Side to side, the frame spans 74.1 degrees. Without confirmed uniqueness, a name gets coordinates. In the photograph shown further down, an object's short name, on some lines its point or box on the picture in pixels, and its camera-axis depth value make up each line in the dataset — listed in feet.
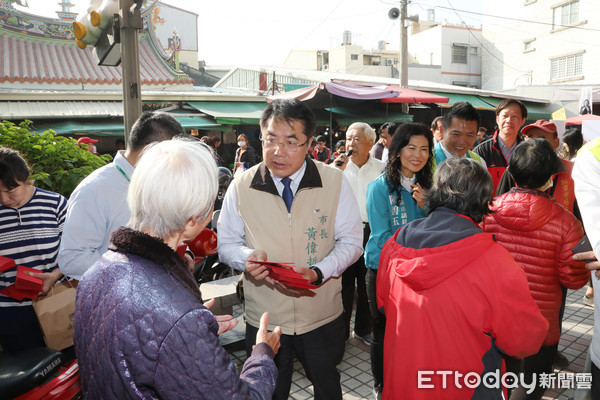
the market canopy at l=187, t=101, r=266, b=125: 37.60
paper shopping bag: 7.84
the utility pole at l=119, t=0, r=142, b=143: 11.61
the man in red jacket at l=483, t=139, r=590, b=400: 8.06
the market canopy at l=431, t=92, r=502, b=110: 46.06
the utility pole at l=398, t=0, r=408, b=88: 39.99
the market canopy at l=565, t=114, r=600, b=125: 28.67
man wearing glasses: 7.75
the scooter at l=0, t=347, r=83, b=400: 6.51
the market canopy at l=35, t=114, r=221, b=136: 31.99
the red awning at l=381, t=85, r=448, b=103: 27.76
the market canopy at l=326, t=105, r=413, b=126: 36.53
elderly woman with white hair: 3.68
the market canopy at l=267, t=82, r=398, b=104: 25.22
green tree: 12.44
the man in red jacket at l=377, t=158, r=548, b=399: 5.68
